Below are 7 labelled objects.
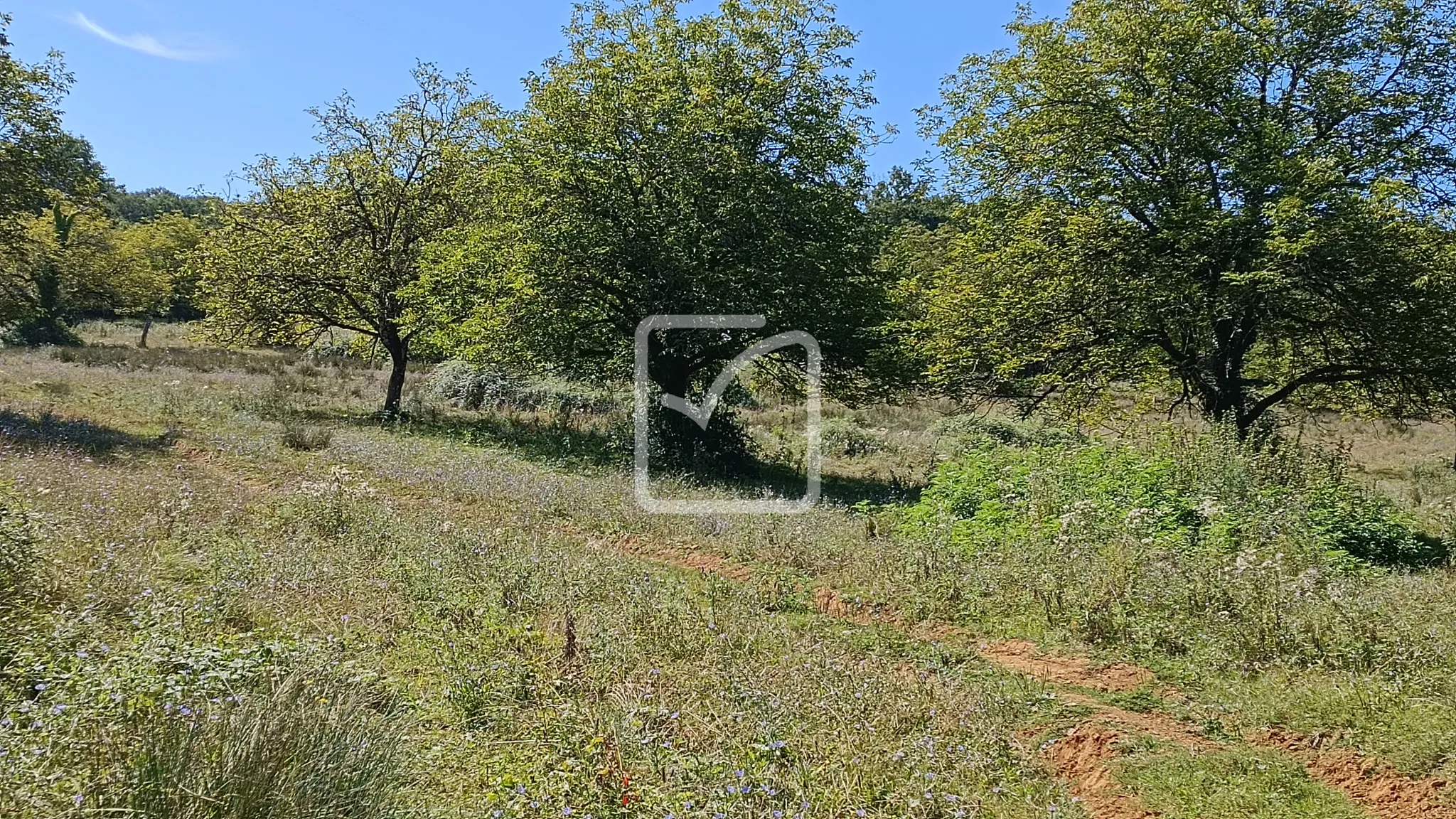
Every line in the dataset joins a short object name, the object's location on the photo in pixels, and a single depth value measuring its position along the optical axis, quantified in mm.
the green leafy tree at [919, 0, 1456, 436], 12750
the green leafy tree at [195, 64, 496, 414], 22062
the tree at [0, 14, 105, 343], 14984
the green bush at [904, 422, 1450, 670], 6164
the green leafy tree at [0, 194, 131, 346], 39500
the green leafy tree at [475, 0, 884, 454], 15688
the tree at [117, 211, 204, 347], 44906
